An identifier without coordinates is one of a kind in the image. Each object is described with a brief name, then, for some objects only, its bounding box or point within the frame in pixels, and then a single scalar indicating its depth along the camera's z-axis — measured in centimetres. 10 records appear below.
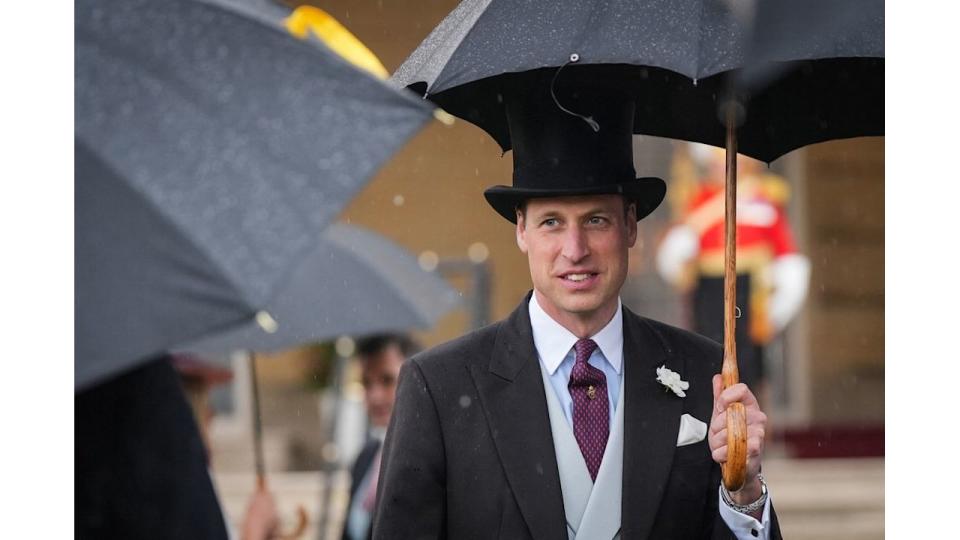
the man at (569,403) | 707
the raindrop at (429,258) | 2165
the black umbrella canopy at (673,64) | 686
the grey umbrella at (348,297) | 1063
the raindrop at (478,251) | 2350
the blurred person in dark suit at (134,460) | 551
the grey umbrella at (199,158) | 523
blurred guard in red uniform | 2036
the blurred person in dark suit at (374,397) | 1261
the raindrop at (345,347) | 1981
